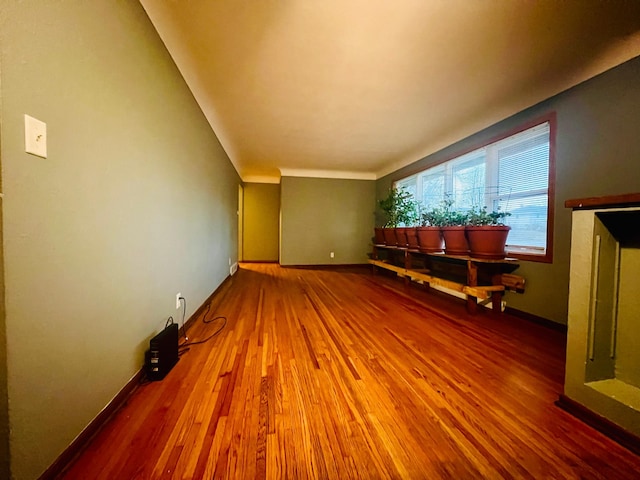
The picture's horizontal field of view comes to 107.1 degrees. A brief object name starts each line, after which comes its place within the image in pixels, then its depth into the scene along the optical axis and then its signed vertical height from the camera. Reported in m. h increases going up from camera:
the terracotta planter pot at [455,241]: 2.67 -0.08
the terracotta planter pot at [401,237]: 3.68 -0.06
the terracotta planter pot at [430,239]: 3.06 -0.08
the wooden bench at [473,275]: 2.46 -0.52
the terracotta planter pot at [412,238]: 3.40 -0.07
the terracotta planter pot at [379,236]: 4.46 -0.07
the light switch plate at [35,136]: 0.70 +0.28
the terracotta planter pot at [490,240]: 2.39 -0.06
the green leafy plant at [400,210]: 3.83 +0.39
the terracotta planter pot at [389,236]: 4.02 -0.05
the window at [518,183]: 2.27 +0.59
